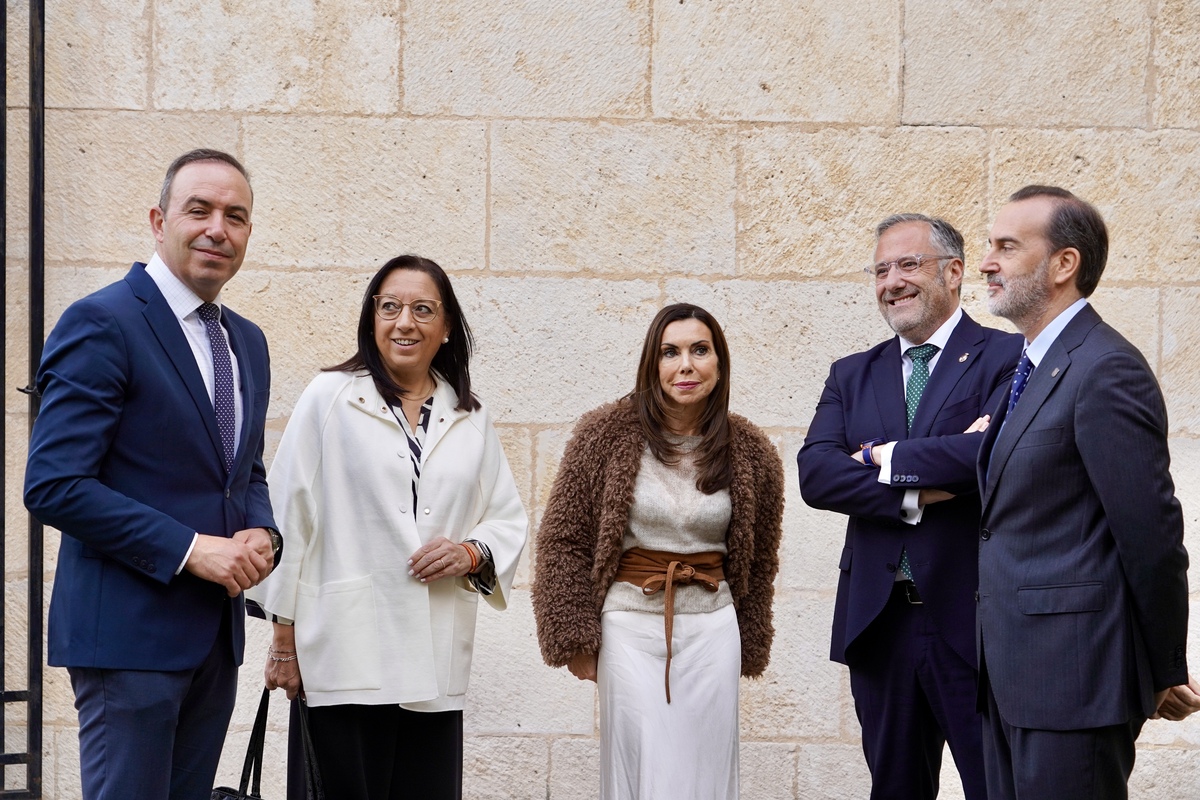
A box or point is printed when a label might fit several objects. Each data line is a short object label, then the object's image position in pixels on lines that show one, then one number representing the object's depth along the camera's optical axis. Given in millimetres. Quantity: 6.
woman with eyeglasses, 3141
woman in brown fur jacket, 3293
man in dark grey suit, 2559
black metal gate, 4238
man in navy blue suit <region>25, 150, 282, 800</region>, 2453
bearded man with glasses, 3207
